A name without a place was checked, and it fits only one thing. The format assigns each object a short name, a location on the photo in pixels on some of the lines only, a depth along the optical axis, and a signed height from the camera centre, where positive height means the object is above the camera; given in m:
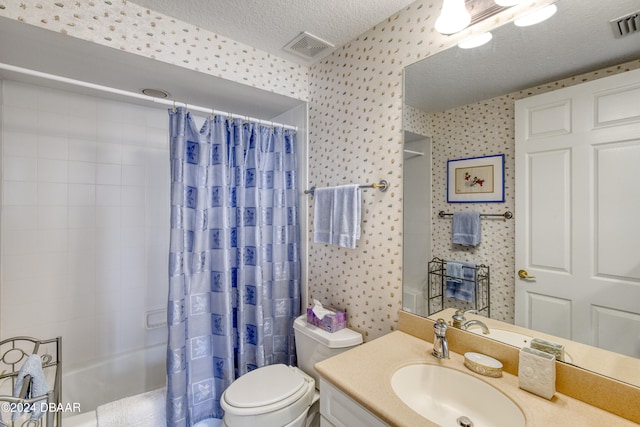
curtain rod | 1.25 +0.64
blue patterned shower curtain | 1.62 -0.28
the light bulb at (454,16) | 1.14 +0.81
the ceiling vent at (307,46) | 1.71 +1.08
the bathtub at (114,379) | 1.95 -1.21
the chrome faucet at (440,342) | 1.14 -0.52
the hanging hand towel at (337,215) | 1.63 +0.00
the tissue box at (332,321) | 1.68 -0.64
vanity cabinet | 0.95 -0.71
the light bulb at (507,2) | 1.05 +0.80
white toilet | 1.35 -0.91
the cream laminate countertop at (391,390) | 0.81 -0.59
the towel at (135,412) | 1.70 -1.22
